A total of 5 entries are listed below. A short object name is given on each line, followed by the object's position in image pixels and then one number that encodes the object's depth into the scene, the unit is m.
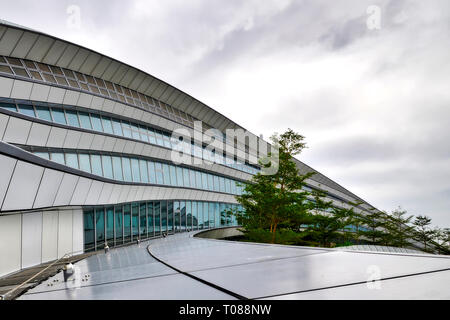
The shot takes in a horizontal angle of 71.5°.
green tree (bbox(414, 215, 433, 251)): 53.83
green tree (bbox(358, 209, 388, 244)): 49.69
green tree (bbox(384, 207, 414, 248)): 51.15
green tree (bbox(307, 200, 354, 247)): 33.72
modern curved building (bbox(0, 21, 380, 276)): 11.15
